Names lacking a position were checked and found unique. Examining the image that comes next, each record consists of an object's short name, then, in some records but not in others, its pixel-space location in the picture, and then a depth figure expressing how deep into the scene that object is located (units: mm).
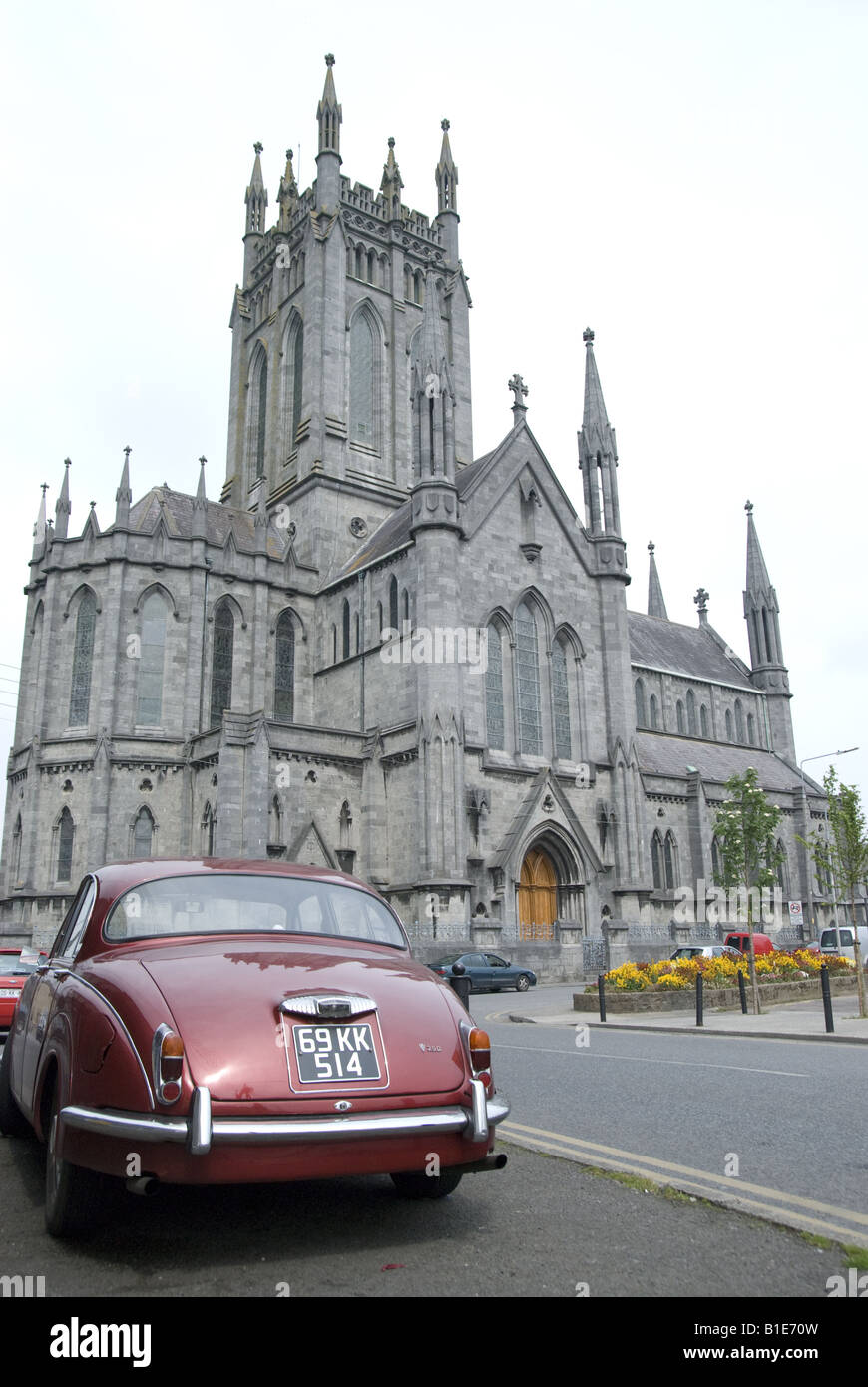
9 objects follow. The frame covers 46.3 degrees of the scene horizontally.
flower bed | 19297
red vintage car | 3846
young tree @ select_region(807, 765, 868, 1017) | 18047
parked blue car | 26703
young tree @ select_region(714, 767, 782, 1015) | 23594
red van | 27750
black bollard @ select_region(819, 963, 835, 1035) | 14258
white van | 32531
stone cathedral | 30875
